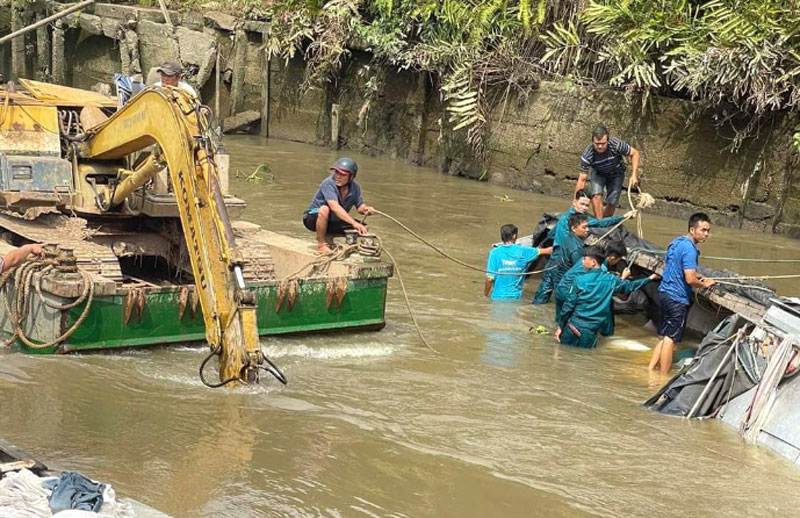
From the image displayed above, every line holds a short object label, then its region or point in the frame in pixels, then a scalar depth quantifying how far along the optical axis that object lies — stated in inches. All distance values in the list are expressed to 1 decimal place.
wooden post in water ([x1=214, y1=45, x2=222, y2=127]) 1053.8
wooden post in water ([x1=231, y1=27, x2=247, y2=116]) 1048.2
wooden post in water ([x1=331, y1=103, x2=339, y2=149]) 978.1
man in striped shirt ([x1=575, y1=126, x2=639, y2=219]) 574.9
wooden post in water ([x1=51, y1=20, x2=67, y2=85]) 1158.3
